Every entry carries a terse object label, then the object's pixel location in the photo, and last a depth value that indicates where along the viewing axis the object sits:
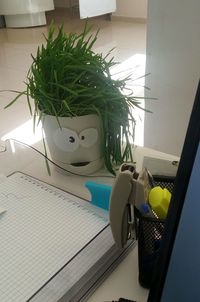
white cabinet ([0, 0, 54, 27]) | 3.91
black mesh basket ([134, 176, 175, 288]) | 0.45
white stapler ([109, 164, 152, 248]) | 0.46
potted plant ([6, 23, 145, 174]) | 0.65
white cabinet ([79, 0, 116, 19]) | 3.55
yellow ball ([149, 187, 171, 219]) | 0.47
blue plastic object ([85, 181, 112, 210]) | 0.60
